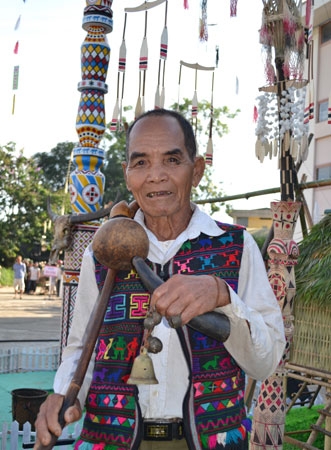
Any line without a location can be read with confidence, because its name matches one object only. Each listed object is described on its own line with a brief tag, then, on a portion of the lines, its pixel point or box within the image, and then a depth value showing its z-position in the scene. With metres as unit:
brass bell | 1.12
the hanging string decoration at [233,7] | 4.60
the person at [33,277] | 21.33
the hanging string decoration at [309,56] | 3.38
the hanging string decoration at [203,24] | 4.86
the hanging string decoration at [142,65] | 4.54
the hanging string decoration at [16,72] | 7.68
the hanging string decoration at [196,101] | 4.63
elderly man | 1.39
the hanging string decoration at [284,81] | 3.21
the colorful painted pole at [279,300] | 3.28
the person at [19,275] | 17.83
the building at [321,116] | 16.20
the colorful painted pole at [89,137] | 5.52
